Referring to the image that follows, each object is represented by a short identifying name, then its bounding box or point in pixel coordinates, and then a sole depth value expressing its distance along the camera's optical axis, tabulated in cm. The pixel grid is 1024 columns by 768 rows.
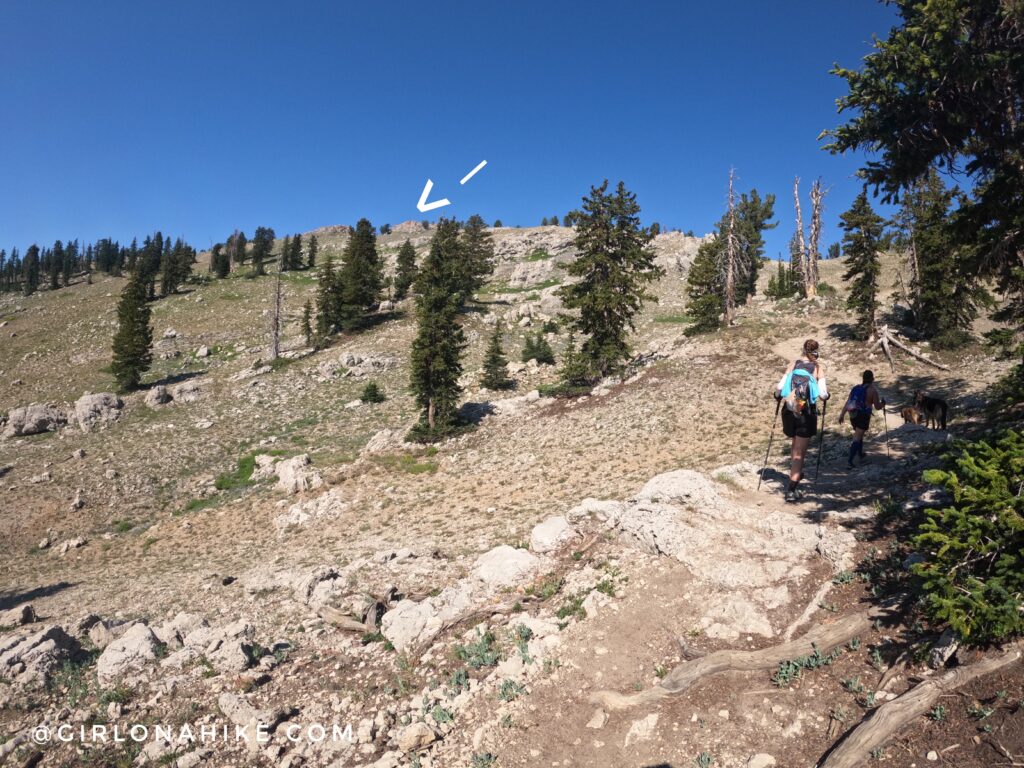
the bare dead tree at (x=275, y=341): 5319
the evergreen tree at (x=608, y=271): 3180
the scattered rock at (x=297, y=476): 2564
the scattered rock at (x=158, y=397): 4288
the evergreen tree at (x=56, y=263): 11994
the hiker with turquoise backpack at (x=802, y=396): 1010
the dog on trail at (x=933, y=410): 1469
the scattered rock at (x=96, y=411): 3881
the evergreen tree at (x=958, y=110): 840
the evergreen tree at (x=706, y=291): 4006
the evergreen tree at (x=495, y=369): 3959
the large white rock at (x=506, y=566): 1105
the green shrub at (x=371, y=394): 3959
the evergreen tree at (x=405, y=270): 6925
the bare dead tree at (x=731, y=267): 3784
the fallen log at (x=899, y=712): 489
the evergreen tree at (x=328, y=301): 5725
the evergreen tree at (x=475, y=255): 6738
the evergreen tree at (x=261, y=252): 10545
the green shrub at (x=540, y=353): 4603
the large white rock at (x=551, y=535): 1202
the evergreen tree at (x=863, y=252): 3134
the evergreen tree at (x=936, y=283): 2986
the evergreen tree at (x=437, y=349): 3012
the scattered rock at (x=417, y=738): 691
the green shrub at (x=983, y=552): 494
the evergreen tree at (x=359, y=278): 5928
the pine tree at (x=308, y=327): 5751
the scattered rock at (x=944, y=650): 538
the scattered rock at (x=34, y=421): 3703
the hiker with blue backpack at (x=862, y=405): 1231
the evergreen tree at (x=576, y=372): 3353
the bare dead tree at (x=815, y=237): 4025
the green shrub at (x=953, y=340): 2942
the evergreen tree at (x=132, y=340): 4719
